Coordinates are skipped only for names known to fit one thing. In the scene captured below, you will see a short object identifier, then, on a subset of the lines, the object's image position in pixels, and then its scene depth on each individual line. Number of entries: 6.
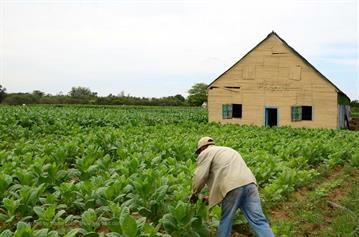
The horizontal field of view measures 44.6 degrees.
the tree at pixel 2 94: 69.36
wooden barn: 27.22
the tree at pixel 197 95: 84.44
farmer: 5.49
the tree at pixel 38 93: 74.40
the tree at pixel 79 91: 93.14
